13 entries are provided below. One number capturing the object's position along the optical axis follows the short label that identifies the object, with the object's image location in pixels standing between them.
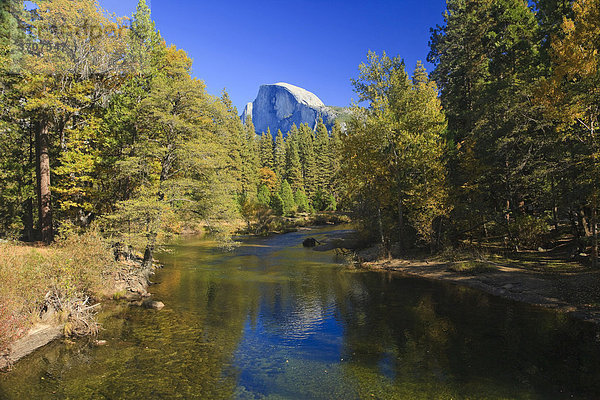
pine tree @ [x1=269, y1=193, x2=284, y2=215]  65.89
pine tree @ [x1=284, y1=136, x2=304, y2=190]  86.00
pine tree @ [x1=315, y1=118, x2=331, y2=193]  87.31
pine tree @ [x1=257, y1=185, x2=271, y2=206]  65.50
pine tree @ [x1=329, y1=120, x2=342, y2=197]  86.25
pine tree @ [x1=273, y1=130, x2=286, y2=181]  93.04
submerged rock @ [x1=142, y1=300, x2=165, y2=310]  17.96
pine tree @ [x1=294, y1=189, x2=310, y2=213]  76.31
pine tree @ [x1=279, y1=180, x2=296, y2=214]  70.00
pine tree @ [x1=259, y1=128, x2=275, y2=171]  93.25
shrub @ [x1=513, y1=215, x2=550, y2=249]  23.20
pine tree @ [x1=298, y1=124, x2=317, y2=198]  89.17
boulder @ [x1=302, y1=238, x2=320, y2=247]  43.12
